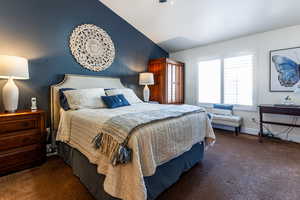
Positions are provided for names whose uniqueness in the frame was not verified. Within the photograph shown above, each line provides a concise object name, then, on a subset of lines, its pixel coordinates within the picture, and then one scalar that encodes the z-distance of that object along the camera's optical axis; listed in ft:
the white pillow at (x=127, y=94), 10.23
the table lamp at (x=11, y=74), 6.57
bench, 12.16
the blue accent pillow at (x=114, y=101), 8.68
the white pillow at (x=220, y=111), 13.12
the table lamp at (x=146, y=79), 13.02
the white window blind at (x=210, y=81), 14.19
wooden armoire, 14.03
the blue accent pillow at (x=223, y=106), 13.16
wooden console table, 9.33
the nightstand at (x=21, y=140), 6.40
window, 12.52
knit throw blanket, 3.86
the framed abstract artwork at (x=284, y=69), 10.46
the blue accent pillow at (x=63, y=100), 8.07
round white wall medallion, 9.93
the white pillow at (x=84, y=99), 8.09
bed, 3.97
